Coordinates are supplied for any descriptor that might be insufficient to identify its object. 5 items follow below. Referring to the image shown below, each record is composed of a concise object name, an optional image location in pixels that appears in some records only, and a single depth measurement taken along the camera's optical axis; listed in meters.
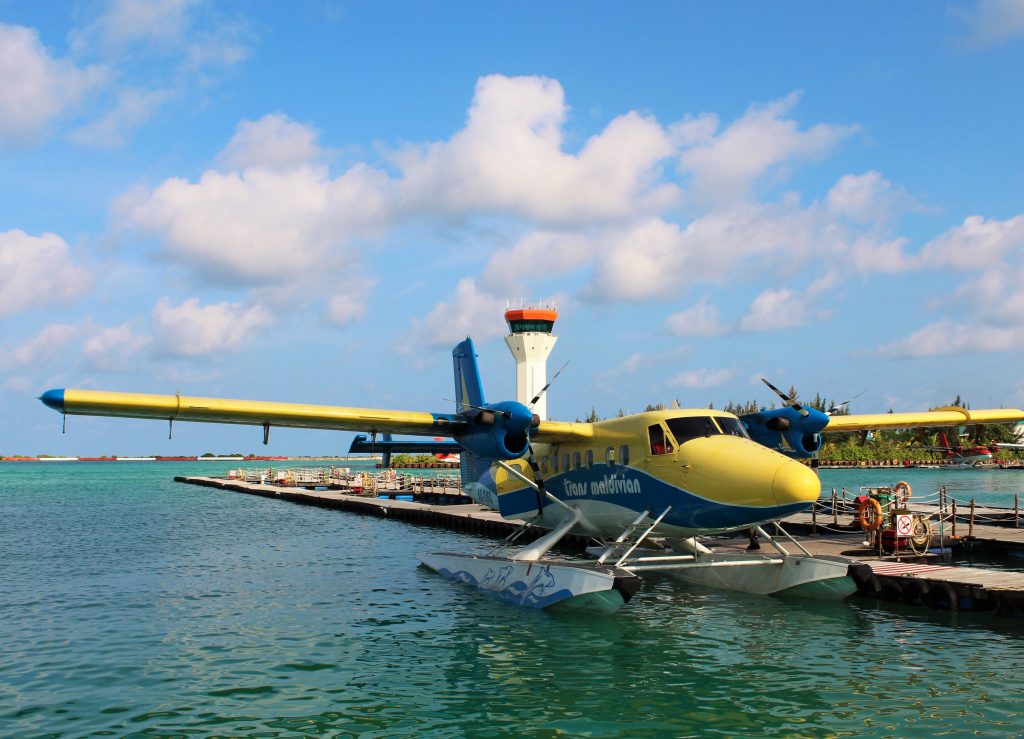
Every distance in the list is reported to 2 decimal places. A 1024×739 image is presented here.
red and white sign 20.30
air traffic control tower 59.12
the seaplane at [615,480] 14.36
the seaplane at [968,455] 107.56
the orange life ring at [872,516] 20.67
